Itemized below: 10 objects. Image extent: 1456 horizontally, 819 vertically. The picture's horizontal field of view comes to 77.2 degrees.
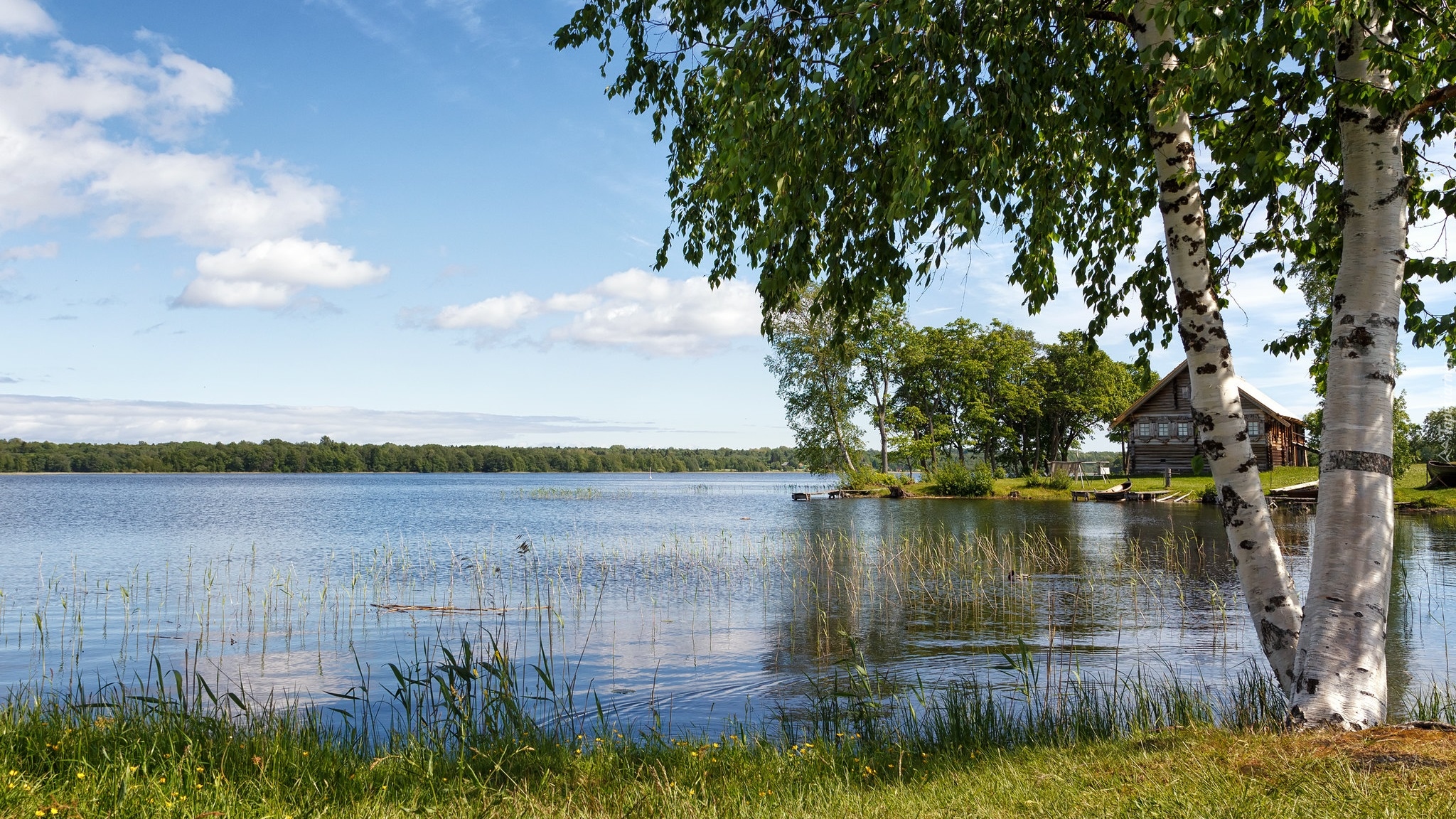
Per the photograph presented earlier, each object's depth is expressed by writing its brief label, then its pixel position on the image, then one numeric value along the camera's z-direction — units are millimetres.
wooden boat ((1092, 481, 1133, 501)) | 46897
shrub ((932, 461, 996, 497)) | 53469
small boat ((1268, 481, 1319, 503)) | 39594
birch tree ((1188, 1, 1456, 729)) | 5867
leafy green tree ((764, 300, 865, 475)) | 57656
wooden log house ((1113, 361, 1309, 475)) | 52969
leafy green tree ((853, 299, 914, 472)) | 58875
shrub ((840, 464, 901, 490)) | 57938
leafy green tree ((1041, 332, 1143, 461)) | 68812
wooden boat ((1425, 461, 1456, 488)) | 39594
